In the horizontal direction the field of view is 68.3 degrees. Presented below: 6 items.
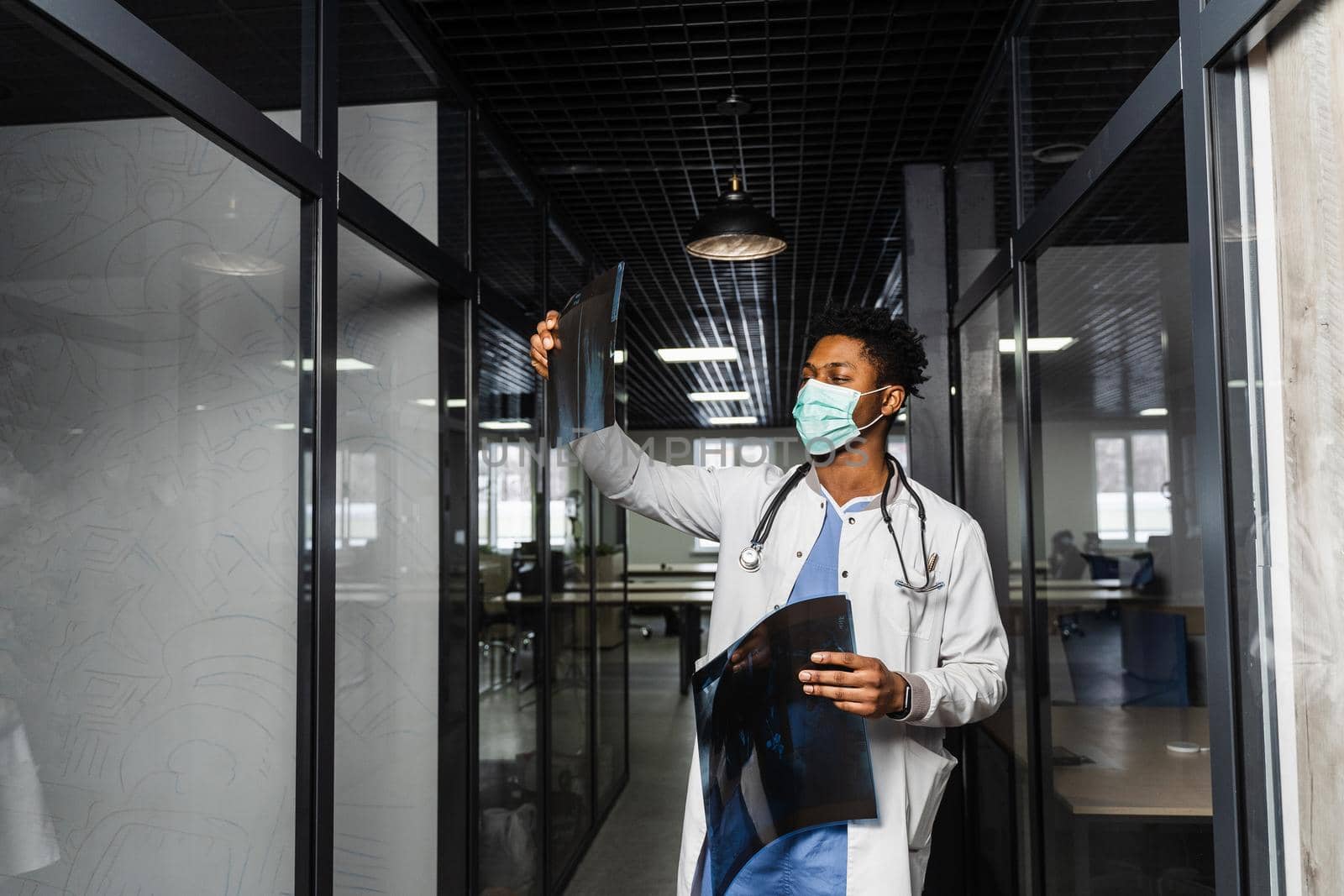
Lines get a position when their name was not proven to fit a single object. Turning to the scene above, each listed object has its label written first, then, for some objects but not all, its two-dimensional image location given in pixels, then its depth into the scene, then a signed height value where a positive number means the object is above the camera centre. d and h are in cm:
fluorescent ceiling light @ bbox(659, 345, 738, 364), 756 +112
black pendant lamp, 368 +100
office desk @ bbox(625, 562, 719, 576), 1097 -81
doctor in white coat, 185 -15
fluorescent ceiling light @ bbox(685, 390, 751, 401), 944 +99
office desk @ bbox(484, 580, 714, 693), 766 -82
